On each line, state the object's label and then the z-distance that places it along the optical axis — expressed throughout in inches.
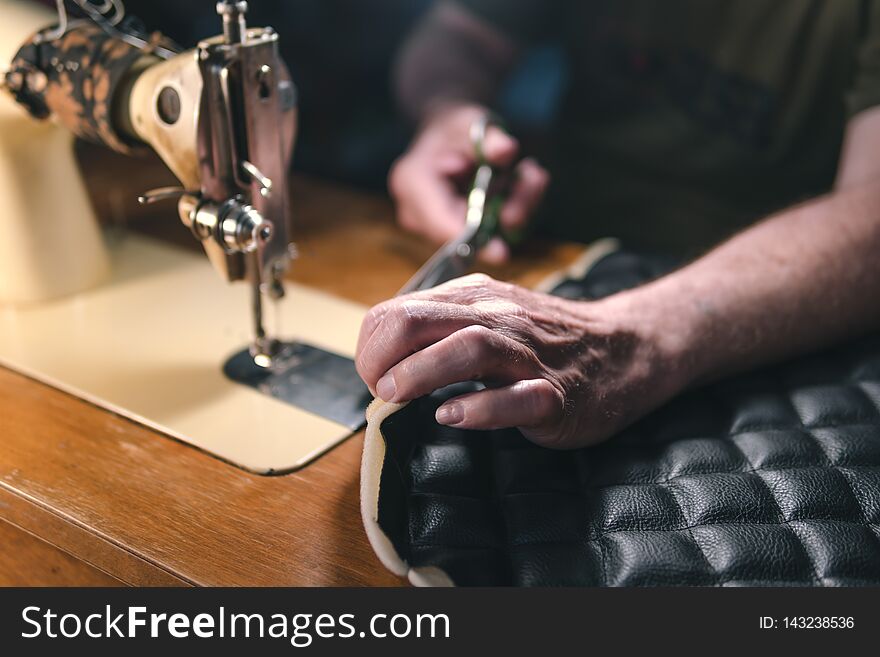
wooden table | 23.8
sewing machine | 28.3
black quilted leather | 22.4
